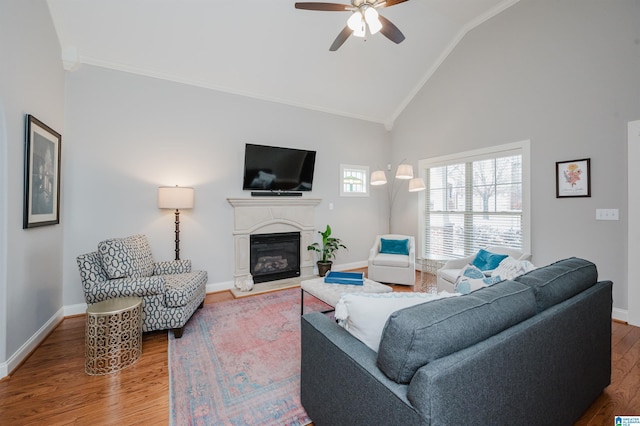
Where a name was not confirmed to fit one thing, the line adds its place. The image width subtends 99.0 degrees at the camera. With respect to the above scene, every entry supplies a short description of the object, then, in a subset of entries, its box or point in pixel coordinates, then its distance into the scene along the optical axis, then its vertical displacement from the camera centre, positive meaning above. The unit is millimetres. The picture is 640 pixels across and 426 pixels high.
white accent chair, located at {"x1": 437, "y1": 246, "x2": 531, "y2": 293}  3281 -726
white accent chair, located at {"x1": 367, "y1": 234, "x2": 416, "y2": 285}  4216 -864
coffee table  2588 -779
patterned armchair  2486 -692
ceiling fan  2414 +1828
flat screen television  4230 +727
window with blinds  3990 +144
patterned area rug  1700 -1234
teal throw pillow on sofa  3068 -545
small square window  5324 +643
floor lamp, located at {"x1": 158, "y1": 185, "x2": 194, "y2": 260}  3414 +189
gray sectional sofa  938 -611
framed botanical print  3221 +423
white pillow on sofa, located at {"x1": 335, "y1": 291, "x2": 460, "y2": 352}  1257 -466
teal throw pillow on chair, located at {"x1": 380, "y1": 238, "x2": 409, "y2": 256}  4539 -570
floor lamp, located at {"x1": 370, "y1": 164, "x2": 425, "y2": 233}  4273 +574
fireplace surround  4195 -146
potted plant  4797 -653
